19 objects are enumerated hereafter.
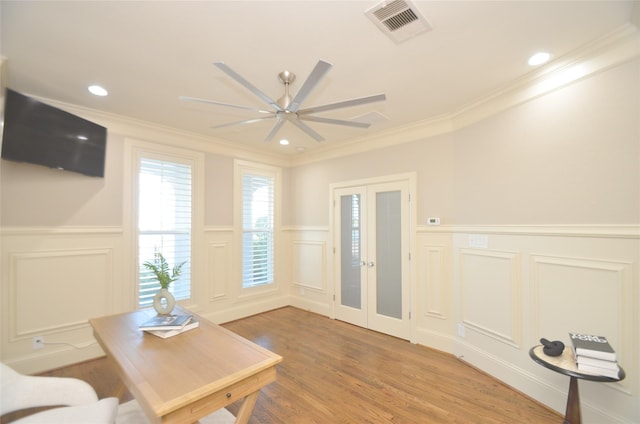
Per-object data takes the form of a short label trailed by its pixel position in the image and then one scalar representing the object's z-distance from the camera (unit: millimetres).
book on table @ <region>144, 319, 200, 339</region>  2094
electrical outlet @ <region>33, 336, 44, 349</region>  2770
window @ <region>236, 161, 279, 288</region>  4586
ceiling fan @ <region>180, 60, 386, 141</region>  1591
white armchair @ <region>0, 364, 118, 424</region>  1500
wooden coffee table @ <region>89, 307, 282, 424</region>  1391
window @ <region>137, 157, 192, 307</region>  3480
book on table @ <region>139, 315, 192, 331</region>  2144
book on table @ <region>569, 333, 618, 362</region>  1693
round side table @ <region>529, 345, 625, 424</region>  1672
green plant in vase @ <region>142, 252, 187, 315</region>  2445
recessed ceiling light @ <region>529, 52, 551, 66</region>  2148
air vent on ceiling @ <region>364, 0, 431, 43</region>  1658
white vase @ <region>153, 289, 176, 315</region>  2451
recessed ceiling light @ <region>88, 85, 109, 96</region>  2625
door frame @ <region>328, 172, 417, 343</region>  3582
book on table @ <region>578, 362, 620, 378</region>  1662
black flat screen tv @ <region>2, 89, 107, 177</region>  2439
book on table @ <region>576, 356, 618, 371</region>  1674
